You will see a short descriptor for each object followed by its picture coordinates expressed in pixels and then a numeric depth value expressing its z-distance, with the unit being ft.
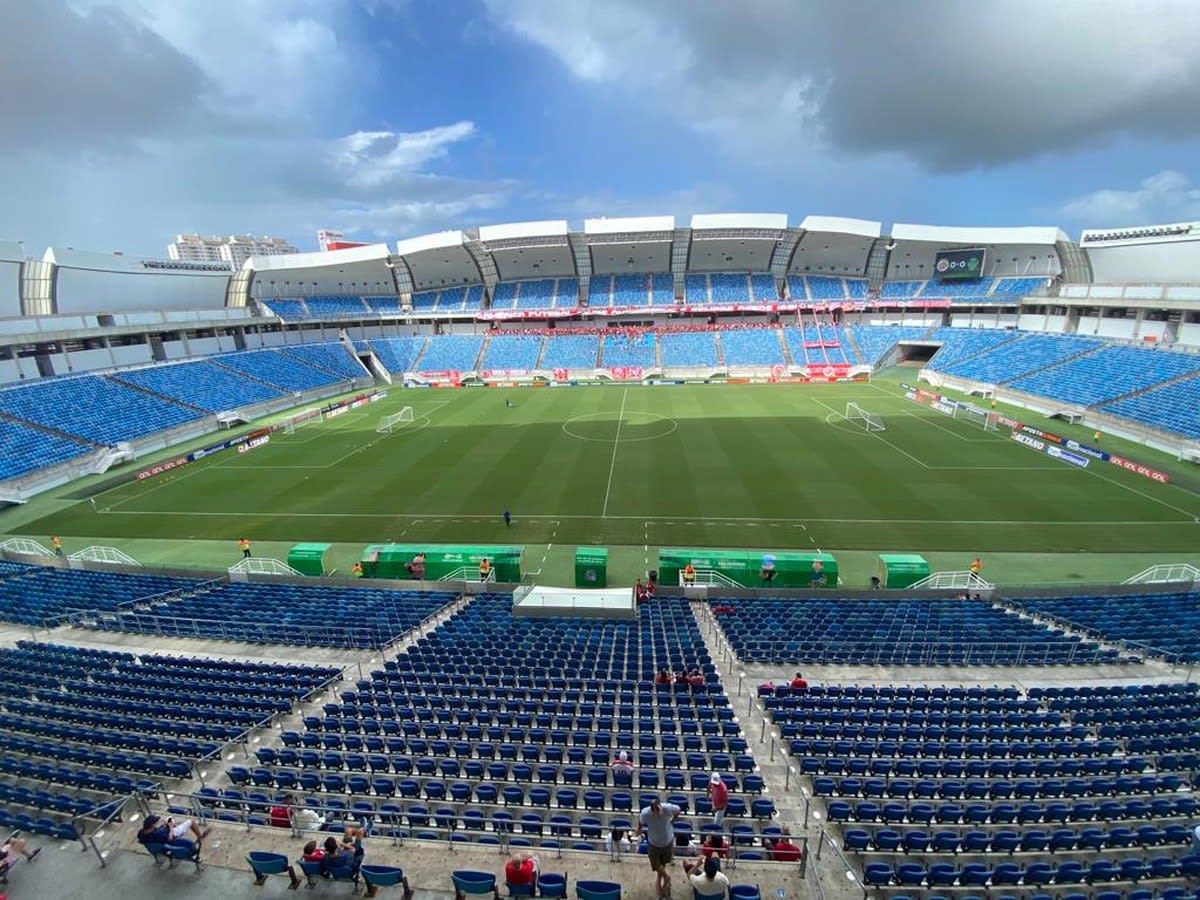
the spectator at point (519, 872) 22.65
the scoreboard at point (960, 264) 238.07
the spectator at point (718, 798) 27.68
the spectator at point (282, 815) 28.07
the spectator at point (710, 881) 22.52
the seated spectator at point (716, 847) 23.73
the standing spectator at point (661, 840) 23.32
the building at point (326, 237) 499.79
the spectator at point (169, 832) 25.21
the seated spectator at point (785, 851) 25.38
